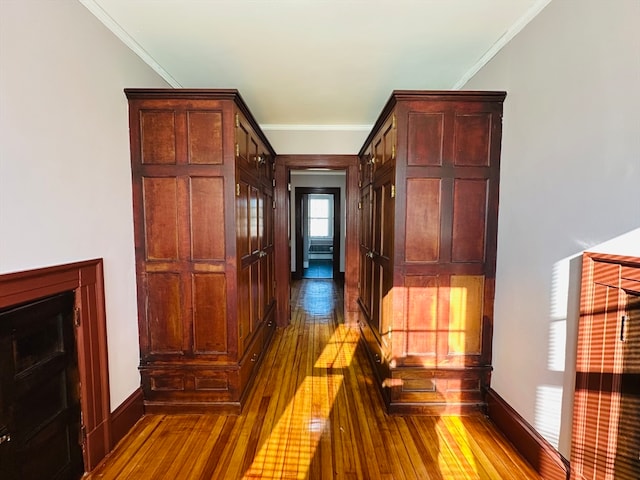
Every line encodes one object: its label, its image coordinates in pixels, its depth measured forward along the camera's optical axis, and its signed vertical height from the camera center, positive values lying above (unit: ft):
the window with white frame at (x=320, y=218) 34.65 +0.58
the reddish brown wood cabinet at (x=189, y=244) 6.75 -0.52
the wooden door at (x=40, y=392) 4.25 -2.73
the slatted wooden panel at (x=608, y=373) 4.12 -2.18
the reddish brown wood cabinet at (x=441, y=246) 6.80 -0.51
